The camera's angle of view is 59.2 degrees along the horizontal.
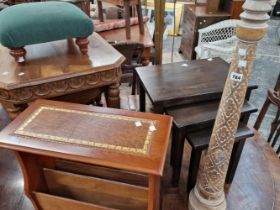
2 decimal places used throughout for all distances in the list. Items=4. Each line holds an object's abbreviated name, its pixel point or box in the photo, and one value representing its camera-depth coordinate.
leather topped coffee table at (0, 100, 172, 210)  0.63
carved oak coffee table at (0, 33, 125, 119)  0.94
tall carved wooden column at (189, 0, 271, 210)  0.60
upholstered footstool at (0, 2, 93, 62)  0.93
